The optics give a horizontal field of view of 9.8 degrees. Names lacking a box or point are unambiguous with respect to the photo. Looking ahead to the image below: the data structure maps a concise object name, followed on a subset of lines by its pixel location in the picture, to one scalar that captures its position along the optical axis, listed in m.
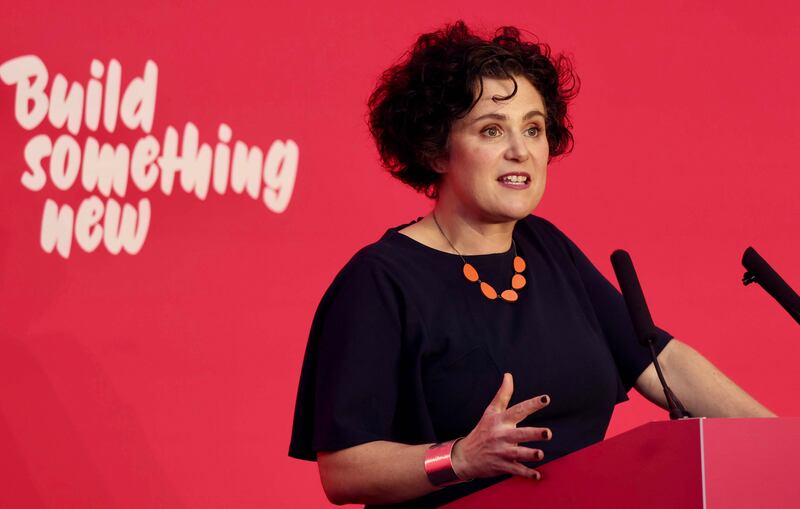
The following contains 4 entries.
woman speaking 5.76
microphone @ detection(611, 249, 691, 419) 5.57
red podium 5.35
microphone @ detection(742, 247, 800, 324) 5.72
